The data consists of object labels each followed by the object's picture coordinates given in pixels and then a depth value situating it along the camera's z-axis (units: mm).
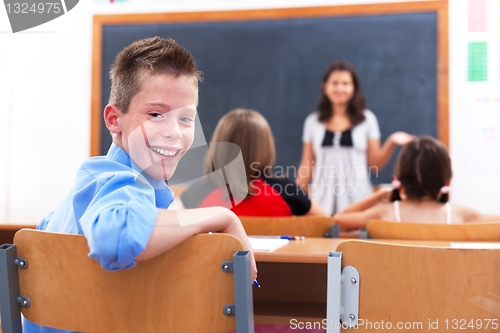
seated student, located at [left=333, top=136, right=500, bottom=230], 2209
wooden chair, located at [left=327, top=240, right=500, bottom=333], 992
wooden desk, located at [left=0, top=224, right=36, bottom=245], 2264
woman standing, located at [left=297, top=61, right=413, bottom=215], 3970
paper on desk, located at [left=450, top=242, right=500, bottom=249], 1520
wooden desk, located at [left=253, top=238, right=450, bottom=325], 1654
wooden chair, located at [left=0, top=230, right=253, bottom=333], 926
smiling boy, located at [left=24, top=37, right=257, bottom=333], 850
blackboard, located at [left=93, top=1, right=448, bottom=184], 3895
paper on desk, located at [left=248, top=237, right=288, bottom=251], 1491
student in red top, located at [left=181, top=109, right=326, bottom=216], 2150
